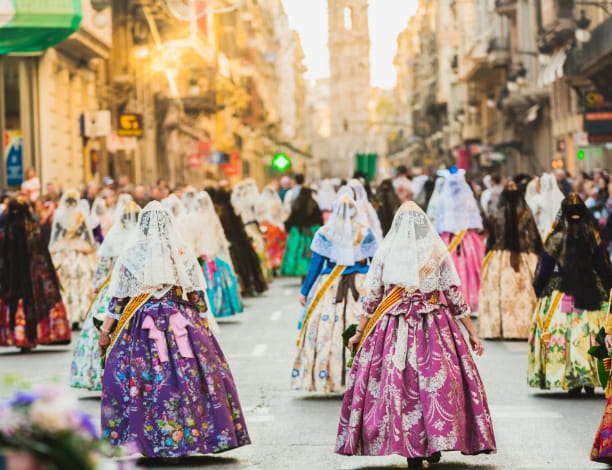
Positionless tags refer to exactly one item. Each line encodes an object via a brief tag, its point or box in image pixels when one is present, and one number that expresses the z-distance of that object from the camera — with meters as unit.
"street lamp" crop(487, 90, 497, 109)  59.16
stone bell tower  185.00
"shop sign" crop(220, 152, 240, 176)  69.88
